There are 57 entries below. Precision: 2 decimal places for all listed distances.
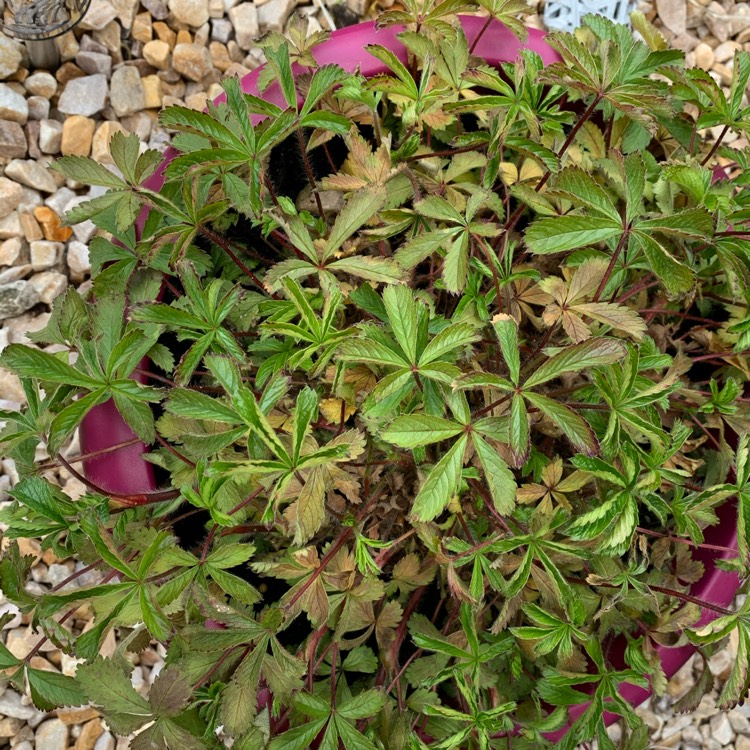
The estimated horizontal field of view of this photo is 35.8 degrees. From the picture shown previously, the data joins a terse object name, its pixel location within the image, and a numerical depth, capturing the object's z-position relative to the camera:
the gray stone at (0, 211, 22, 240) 0.64
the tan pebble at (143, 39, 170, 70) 0.65
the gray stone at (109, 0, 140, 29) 0.65
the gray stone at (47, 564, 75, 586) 0.62
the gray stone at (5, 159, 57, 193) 0.64
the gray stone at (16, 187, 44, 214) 0.64
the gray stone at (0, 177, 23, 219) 0.64
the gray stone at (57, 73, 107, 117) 0.65
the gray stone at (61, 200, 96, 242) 0.64
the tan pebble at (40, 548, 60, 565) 0.62
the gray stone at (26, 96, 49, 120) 0.65
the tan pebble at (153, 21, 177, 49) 0.66
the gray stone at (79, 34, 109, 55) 0.65
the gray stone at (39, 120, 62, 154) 0.65
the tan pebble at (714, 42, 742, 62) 0.71
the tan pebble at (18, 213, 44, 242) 0.64
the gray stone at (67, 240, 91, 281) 0.64
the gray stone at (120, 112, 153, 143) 0.66
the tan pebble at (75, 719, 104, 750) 0.61
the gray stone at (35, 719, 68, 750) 0.61
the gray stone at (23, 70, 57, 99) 0.65
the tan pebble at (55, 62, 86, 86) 0.65
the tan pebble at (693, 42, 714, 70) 0.70
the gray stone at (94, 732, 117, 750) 0.61
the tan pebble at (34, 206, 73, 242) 0.64
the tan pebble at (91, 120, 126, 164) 0.65
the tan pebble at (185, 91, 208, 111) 0.65
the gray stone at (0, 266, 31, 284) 0.63
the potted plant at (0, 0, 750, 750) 0.44
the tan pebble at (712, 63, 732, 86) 0.70
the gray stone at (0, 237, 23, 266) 0.63
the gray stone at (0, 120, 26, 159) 0.64
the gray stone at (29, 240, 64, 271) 0.64
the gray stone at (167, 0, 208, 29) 0.66
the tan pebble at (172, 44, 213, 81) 0.65
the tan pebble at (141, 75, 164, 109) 0.65
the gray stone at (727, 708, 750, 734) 0.64
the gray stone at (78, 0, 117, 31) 0.64
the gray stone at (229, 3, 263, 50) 0.67
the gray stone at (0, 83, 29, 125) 0.63
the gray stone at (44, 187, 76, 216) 0.65
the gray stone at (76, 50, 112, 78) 0.64
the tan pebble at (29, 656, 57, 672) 0.60
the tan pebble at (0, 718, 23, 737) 0.61
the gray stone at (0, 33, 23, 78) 0.63
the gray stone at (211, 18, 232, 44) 0.67
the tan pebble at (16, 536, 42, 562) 0.62
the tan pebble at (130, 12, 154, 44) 0.66
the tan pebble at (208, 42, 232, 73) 0.67
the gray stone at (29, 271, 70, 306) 0.63
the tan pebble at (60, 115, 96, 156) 0.65
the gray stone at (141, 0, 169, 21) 0.66
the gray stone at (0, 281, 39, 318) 0.63
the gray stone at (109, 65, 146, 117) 0.65
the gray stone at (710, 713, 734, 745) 0.64
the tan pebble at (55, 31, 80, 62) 0.65
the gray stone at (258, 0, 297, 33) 0.67
